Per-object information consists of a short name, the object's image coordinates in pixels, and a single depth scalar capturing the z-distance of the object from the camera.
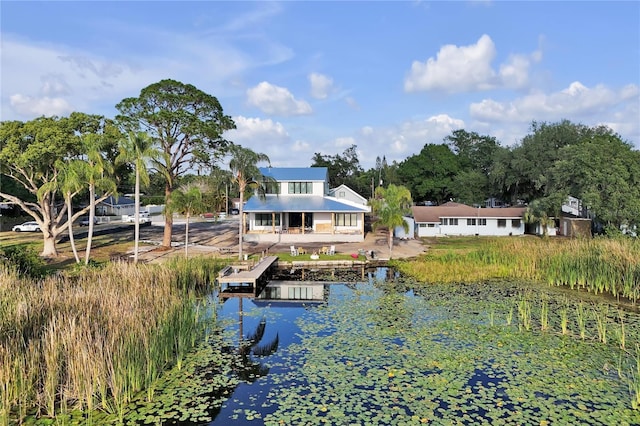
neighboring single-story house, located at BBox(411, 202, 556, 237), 37.91
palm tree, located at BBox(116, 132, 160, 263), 20.62
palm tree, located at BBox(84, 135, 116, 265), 20.69
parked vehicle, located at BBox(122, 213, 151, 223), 47.45
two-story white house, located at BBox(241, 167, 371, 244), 32.97
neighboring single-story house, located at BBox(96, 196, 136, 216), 55.62
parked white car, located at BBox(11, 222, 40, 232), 37.81
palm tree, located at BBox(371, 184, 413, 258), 25.67
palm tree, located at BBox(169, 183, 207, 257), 25.12
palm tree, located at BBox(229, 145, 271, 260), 24.17
